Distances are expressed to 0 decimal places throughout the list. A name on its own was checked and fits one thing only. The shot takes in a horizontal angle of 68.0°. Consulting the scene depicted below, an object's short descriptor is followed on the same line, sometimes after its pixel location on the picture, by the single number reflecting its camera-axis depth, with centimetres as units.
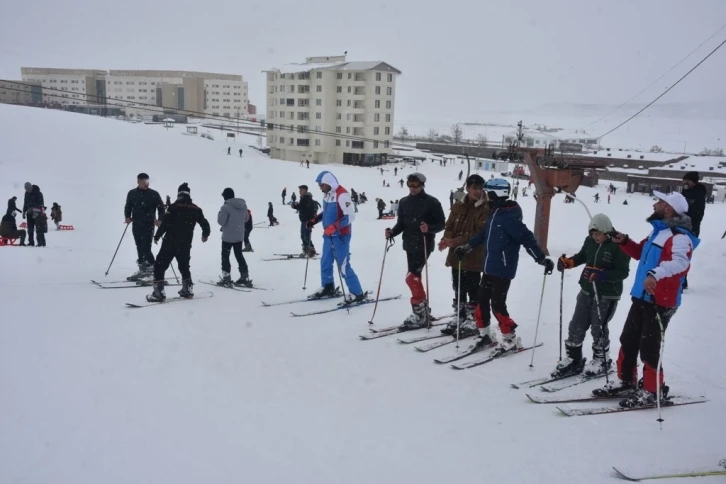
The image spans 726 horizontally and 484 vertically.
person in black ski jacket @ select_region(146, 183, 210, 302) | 707
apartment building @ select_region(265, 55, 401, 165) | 6350
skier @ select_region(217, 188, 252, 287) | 828
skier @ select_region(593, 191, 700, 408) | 383
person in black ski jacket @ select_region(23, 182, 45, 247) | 1275
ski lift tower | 1359
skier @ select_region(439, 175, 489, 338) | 557
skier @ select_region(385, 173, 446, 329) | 598
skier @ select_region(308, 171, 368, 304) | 702
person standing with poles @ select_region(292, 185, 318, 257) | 1090
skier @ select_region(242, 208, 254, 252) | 1285
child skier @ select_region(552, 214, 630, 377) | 446
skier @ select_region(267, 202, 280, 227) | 2166
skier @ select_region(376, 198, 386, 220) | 2565
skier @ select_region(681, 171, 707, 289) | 727
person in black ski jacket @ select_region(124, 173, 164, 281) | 840
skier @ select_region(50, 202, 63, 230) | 1861
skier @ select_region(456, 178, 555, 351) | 500
